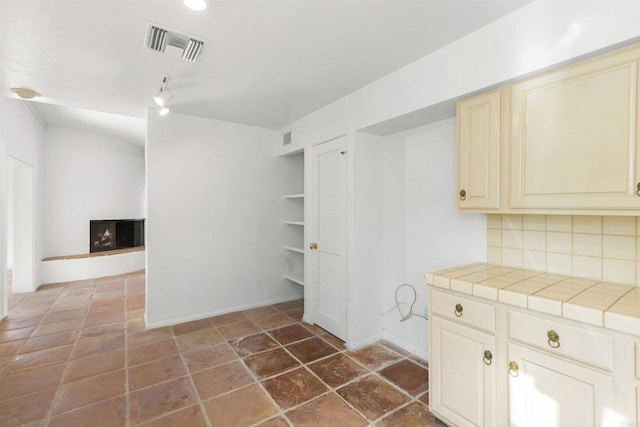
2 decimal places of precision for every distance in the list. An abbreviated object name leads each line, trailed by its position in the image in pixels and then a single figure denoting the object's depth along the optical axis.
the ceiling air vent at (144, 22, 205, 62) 1.80
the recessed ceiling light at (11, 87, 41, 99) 2.60
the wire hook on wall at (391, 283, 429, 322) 2.61
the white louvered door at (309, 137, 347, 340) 2.84
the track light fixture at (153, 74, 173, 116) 2.45
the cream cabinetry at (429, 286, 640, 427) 1.12
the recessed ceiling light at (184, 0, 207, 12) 1.49
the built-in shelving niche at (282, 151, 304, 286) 4.16
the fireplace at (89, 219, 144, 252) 5.81
